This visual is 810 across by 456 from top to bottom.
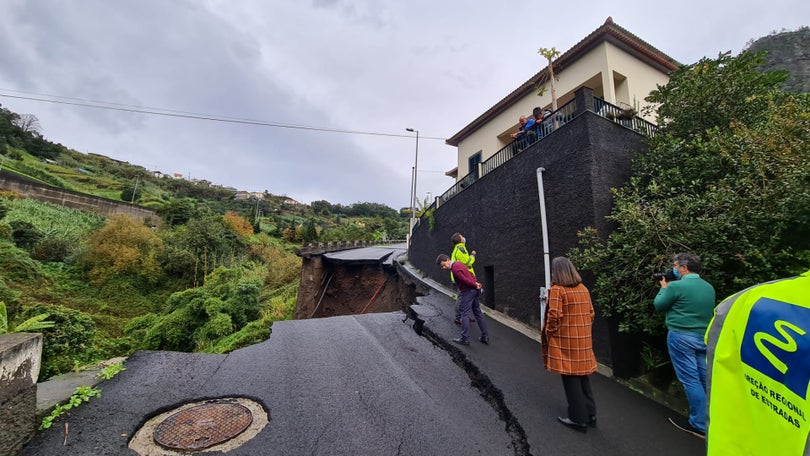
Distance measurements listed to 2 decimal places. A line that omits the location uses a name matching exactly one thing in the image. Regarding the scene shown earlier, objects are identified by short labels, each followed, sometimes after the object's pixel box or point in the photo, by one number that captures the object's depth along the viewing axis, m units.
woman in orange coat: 3.00
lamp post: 17.91
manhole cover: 2.74
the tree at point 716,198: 3.47
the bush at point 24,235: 16.94
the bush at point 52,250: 17.03
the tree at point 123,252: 17.09
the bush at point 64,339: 5.13
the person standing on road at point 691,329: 2.99
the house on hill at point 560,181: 5.23
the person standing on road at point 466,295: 5.20
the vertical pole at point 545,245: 5.29
